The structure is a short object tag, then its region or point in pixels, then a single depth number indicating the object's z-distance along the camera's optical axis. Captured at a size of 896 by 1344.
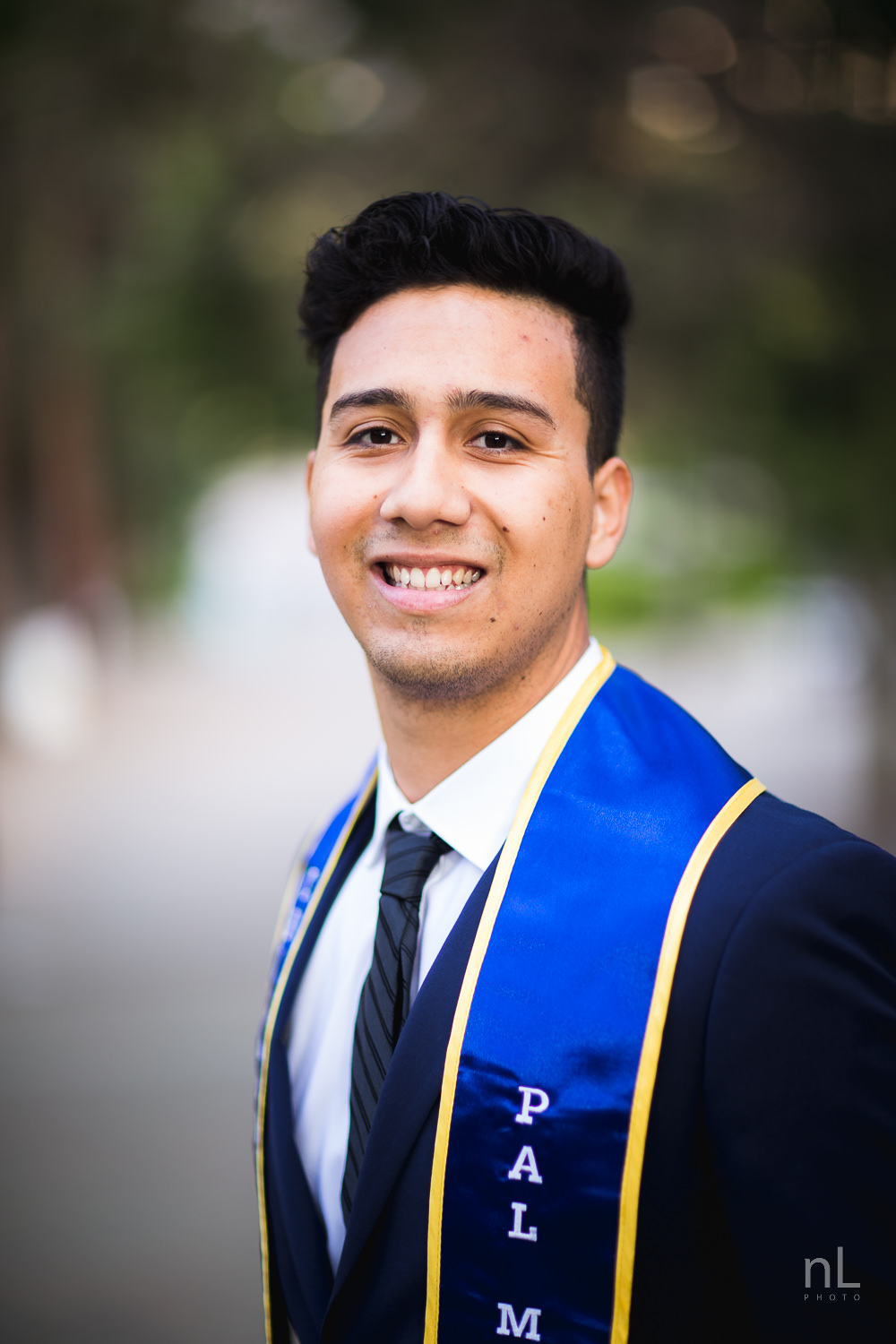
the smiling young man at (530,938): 1.23
